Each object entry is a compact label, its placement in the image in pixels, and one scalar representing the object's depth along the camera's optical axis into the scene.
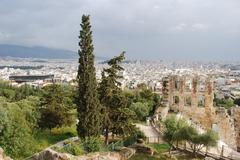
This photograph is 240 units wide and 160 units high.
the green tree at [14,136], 13.83
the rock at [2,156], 9.69
